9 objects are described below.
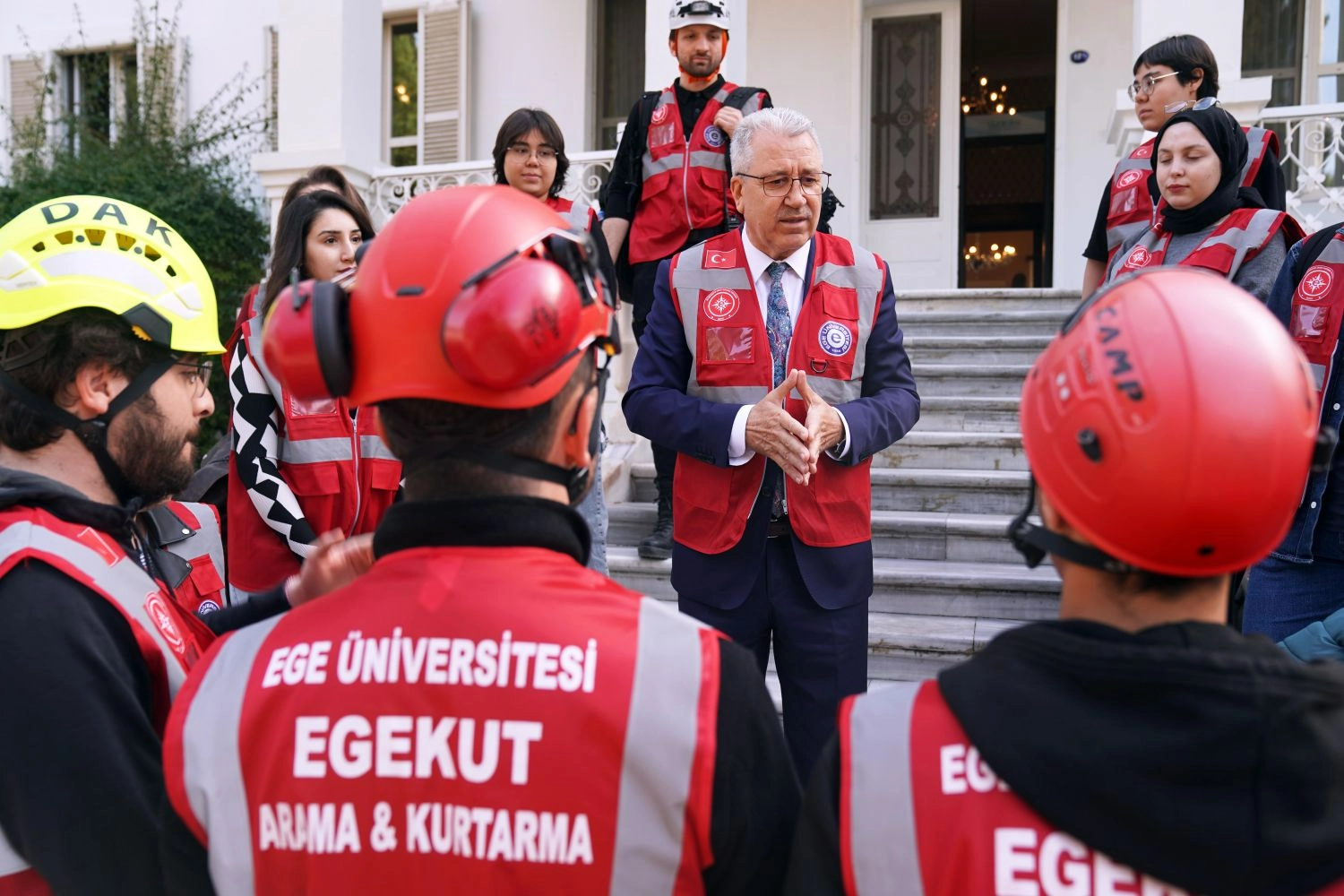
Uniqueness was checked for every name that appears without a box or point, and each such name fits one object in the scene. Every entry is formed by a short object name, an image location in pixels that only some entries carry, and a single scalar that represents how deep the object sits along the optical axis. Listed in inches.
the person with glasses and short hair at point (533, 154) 181.6
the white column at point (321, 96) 318.7
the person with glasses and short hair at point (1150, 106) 175.2
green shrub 354.9
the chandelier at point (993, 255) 660.1
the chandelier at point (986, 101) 523.2
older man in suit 110.3
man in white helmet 191.0
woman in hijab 137.2
